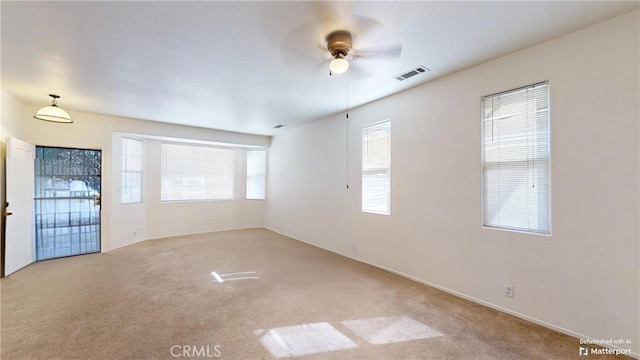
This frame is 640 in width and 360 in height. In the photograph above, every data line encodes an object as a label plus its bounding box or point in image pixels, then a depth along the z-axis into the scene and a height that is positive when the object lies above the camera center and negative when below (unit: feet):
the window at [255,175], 24.79 +0.50
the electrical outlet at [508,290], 8.57 -3.66
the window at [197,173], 20.85 +0.64
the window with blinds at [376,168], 13.19 +0.68
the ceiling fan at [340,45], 7.08 +4.22
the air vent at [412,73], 9.73 +4.23
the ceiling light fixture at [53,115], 11.80 +3.01
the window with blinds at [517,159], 8.14 +0.72
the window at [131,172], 18.01 +0.58
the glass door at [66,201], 14.82 -1.31
